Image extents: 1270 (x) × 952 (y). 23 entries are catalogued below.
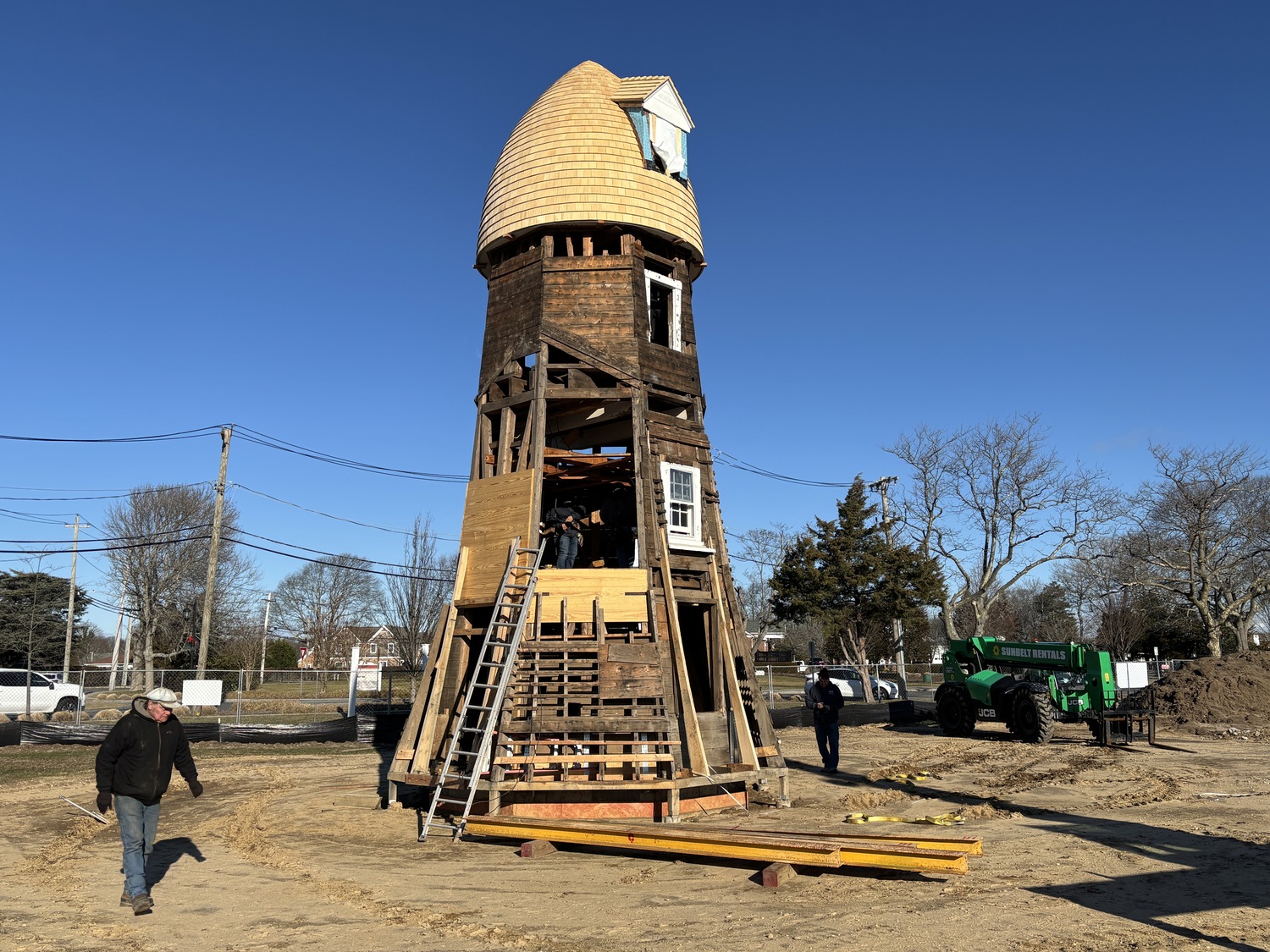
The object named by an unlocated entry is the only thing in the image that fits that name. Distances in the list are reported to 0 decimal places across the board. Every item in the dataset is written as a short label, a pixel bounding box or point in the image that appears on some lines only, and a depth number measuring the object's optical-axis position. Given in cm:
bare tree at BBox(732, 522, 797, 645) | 7847
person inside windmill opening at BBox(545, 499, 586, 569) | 1519
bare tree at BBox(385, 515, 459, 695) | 4062
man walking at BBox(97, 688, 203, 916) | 784
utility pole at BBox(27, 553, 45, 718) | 4866
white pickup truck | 3022
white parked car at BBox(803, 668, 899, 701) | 3950
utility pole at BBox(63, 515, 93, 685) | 4634
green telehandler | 2169
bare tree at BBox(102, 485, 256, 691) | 5188
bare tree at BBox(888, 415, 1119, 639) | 3894
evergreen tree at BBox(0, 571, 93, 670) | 5112
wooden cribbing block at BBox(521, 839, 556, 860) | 997
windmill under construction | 1230
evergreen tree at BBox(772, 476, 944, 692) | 3788
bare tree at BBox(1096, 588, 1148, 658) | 4962
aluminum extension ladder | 1153
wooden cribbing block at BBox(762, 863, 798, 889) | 836
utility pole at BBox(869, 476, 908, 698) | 3642
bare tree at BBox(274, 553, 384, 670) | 5706
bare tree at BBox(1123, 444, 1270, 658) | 3878
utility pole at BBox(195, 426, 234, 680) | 3092
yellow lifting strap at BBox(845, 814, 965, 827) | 1151
